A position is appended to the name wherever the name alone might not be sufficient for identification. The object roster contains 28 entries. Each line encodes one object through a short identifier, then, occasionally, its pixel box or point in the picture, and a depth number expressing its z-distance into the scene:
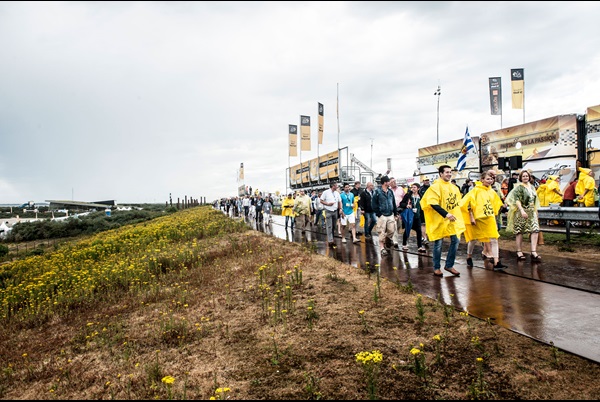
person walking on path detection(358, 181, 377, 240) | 12.43
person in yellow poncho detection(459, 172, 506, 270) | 7.90
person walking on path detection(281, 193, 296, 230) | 19.09
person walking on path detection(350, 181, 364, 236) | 13.61
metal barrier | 9.56
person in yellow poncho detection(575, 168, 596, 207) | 12.84
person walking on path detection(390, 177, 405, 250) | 11.25
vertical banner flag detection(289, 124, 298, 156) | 41.61
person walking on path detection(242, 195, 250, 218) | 32.89
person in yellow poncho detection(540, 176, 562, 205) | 12.73
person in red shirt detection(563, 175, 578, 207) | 14.13
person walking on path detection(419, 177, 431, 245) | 11.06
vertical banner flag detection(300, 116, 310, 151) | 35.81
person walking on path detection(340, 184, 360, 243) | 12.97
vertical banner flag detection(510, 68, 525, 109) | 25.73
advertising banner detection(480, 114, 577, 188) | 16.23
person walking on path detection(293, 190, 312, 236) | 17.44
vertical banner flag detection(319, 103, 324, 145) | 33.88
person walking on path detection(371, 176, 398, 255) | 10.20
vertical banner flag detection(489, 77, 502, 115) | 29.05
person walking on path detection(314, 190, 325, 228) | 19.59
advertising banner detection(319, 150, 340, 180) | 39.88
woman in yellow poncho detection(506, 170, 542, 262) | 8.39
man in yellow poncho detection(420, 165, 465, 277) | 7.33
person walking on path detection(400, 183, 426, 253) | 10.66
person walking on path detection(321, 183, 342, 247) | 12.81
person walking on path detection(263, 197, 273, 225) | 23.34
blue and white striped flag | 16.41
